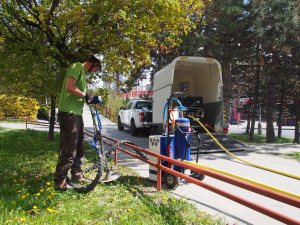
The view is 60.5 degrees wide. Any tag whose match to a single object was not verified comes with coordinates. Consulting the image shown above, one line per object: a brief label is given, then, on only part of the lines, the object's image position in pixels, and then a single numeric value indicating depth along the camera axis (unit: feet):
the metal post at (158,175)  14.25
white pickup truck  42.83
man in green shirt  12.58
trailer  29.45
